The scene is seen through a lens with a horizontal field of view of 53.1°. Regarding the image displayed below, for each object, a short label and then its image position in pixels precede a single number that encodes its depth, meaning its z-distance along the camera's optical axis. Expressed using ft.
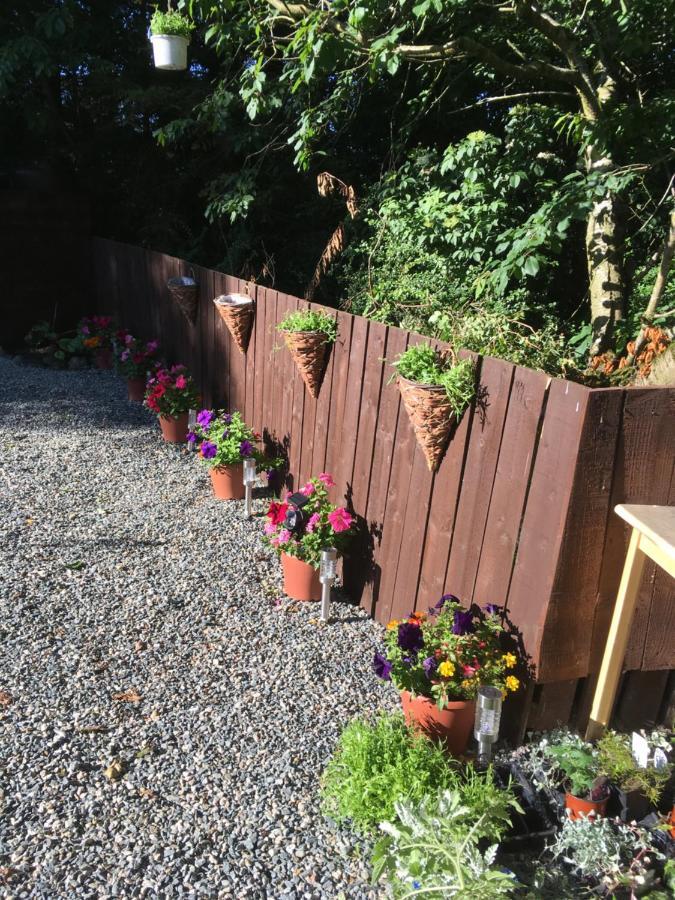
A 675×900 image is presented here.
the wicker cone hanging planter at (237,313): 15.40
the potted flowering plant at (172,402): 18.53
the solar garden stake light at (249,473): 13.92
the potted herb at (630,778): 7.08
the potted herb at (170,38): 15.70
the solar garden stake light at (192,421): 16.40
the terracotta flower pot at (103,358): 26.30
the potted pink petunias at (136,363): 21.77
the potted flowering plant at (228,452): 14.83
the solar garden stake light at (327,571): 10.48
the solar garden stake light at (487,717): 7.48
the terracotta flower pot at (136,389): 21.93
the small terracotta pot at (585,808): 6.87
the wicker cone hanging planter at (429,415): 8.75
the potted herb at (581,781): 6.91
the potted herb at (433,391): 8.54
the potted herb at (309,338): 11.96
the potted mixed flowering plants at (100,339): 25.89
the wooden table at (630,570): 6.26
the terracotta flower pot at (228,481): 15.02
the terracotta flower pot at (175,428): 18.71
